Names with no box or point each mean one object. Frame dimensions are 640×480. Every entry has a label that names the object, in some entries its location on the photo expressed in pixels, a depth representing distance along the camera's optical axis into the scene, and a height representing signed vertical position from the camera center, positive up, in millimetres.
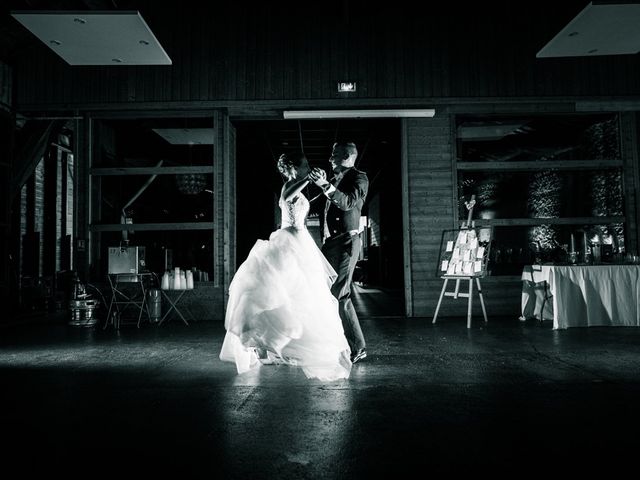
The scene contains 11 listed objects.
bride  3303 -393
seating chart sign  5805 -40
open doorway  9406 +2253
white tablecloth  5668 -565
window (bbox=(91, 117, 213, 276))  7273 +1270
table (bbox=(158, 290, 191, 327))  6770 -660
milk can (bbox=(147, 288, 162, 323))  6766 -754
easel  5805 -350
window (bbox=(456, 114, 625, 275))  7176 +1279
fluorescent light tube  6973 +2128
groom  3746 +118
